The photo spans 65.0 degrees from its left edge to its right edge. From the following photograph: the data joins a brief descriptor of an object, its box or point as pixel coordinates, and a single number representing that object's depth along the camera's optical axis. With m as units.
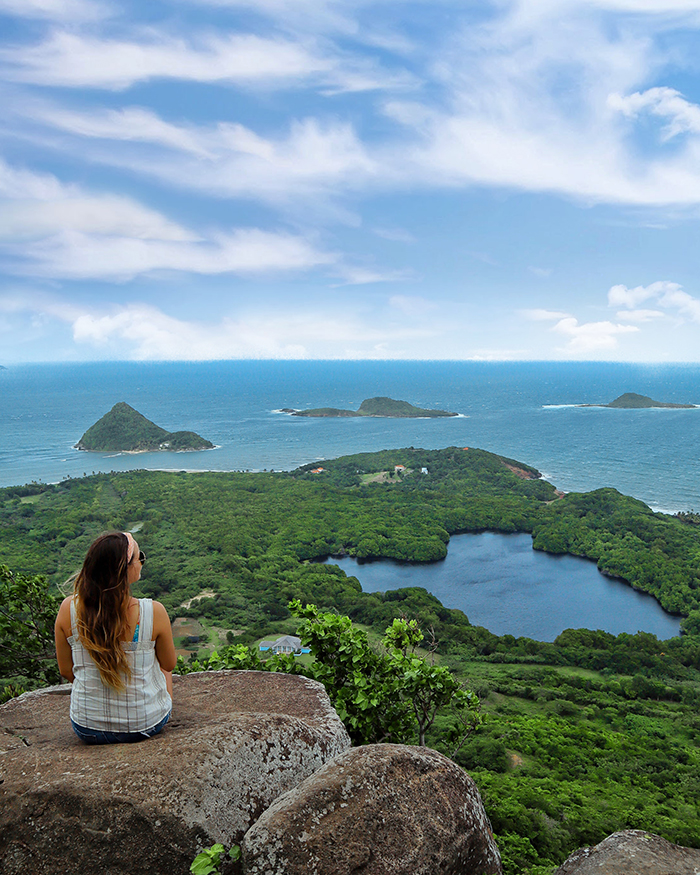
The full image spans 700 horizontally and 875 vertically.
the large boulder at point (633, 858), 4.37
